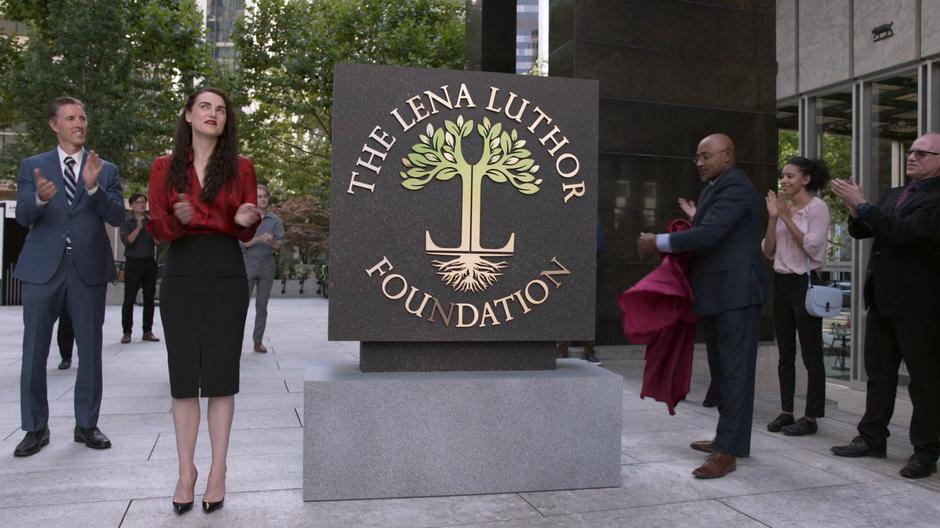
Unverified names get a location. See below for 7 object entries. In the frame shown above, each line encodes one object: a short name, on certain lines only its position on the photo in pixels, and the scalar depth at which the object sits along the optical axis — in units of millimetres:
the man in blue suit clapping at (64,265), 4496
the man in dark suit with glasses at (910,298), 4262
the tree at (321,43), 20984
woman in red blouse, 3436
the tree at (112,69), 18656
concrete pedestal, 3555
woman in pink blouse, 5344
